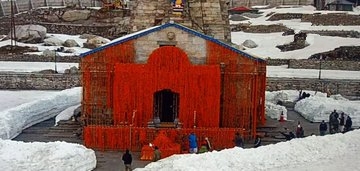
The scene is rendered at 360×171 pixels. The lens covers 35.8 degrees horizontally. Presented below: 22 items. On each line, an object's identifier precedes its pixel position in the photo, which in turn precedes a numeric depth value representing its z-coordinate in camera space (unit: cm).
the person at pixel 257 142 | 2098
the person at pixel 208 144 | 1952
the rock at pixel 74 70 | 3884
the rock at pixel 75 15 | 6388
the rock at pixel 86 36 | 5597
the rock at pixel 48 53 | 4544
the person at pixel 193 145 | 1931
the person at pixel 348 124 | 2291
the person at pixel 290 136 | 2162
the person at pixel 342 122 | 2359
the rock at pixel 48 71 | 3884
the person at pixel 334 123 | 2316
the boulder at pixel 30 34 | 5306
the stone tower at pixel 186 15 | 2572
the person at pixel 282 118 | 2608
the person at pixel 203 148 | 1858
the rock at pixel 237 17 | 7056
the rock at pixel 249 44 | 5347
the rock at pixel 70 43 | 5200
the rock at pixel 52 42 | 5209
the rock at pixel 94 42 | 5173
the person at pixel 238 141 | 2033
